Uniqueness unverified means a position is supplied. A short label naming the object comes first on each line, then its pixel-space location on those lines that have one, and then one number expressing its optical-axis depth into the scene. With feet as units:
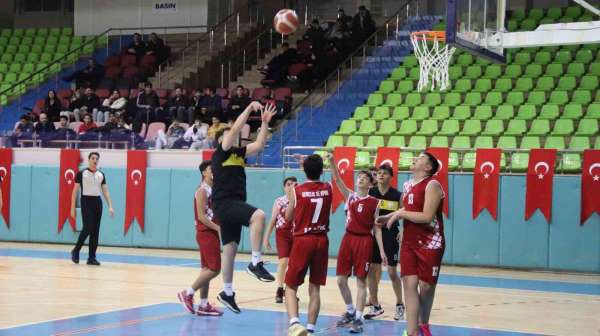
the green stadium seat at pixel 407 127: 73.56
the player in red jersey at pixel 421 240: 32.76
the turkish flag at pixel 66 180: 77.46
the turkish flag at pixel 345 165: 67.21
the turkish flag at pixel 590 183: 61.31
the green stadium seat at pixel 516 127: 70.33
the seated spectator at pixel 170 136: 76.79
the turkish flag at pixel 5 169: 79.92
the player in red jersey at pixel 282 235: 45.01
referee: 60.44
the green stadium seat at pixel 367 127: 75.20
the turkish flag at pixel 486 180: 64.03
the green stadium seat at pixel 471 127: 71.51
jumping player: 37.60
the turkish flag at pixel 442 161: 64.69
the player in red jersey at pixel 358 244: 38.06
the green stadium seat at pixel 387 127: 74.32
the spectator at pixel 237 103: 81.71
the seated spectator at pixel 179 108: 83.25
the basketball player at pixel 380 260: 40.81
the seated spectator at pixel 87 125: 80.89
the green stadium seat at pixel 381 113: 78.07
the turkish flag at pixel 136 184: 75.98
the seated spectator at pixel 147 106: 84.64
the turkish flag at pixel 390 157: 66.03
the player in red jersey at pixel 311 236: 34.22
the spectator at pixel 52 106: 88.94
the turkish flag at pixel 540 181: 62.64
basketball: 58.80
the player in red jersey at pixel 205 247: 40.24
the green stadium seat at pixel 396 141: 71.92
